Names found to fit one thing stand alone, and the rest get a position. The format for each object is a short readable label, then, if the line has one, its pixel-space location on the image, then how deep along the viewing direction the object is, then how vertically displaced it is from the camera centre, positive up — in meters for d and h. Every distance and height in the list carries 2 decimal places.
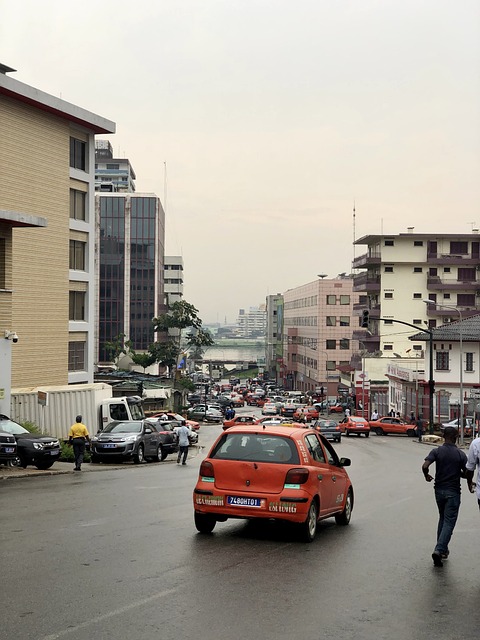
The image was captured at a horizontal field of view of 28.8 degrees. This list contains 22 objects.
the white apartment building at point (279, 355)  188.62 -4.04
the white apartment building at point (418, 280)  101.06 +6.11
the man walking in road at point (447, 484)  11.39 -1.82
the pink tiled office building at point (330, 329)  143.25 +1.00
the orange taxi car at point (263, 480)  12.56 -1.99
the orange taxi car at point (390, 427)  66.00 -6.46
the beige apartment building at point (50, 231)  44.41 +5.39
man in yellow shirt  26.62 -3.02
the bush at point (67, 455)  30.92 -4.02
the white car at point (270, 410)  86.38 -7.00
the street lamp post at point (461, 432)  55.27 -5.77
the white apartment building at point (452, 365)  68.19 -2.13
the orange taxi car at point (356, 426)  63.47 -6.16
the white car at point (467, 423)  61.28 -5.84
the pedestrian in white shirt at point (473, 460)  11.26 -1.50
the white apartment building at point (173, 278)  171.12 +10.52
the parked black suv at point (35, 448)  25.72 -3.17
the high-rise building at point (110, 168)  184.50 +33.37
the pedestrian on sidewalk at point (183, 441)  32.25 -3.69
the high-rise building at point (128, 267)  147.00 +10.70
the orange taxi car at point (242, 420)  60.83 -5.73
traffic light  48.31 +0.87
